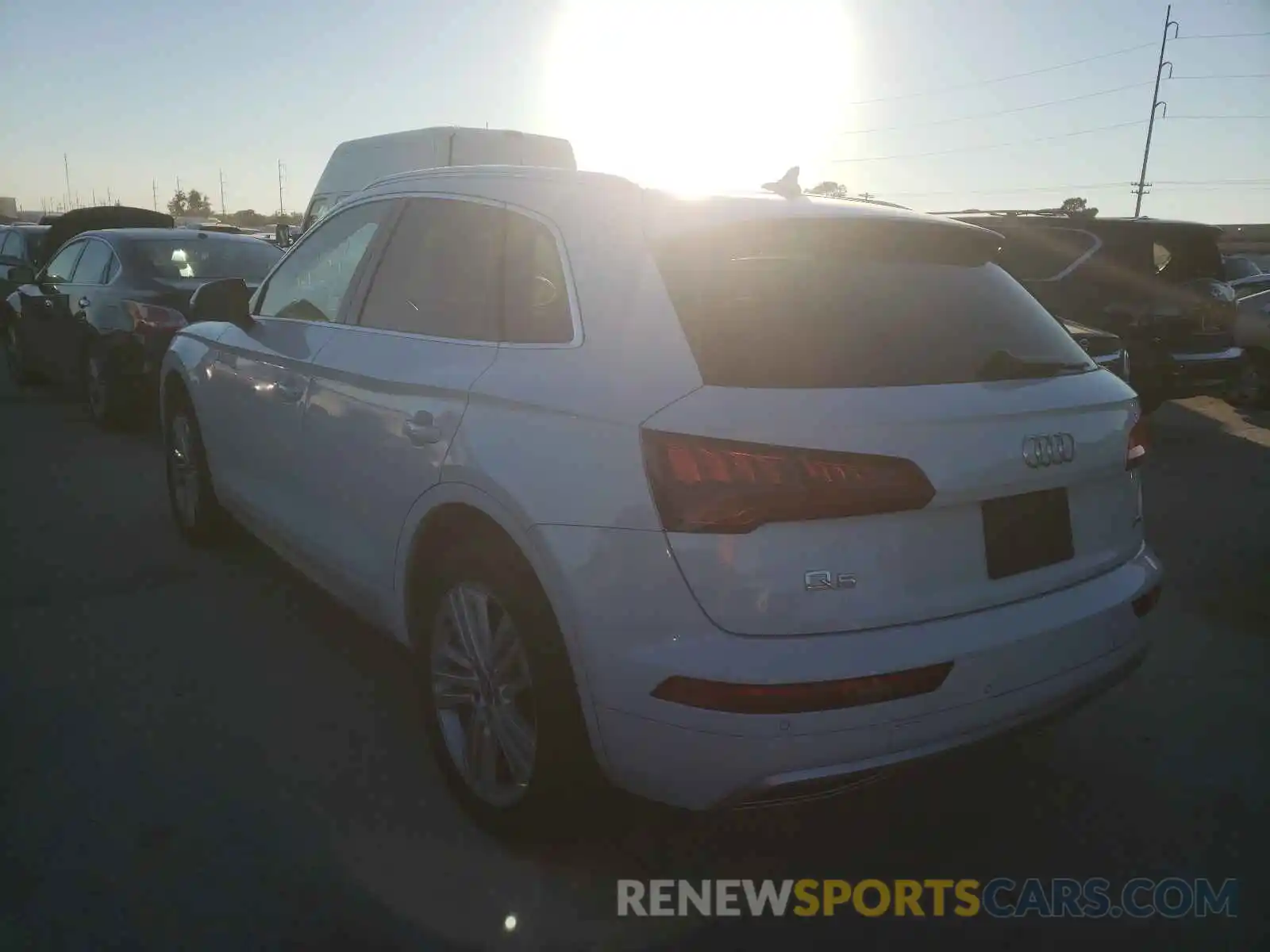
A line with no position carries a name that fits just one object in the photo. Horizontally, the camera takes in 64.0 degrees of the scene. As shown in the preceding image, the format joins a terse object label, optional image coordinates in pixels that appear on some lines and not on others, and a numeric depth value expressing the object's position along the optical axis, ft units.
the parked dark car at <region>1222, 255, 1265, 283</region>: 59.82
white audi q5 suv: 7.07
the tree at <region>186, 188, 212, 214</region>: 409.43
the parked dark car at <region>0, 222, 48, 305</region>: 43.24
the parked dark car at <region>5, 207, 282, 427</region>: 26.27
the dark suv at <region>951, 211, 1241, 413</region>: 28.91
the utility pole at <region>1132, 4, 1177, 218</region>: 199.72
